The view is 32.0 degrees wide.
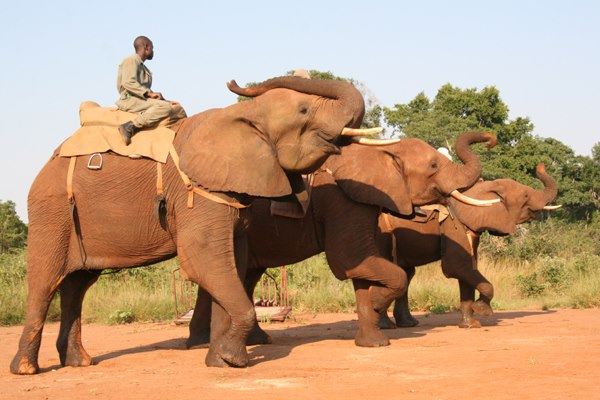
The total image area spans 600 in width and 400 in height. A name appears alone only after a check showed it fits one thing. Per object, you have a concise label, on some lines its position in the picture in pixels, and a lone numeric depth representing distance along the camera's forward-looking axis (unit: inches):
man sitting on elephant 402.9
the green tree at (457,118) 1296.8
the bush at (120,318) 636.7
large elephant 380.5
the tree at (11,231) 1183.6
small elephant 533.0
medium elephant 445.4
